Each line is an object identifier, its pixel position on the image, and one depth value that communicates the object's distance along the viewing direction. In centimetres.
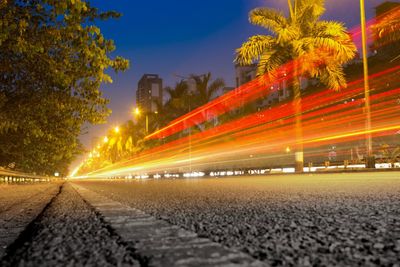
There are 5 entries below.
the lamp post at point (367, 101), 2330
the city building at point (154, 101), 5840
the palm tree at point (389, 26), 2372
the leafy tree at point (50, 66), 930
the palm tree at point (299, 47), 2780
